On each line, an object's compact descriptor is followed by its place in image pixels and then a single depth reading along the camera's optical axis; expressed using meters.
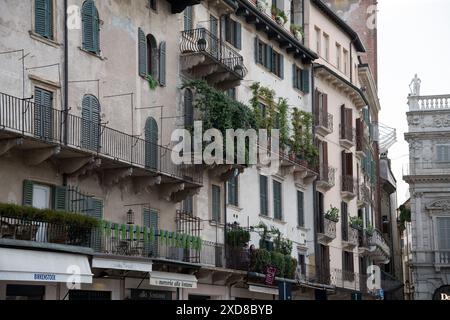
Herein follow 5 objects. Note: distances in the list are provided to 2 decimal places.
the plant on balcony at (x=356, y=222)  52.06
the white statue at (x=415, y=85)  75.12
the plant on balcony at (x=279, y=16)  42.06
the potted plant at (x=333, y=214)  46.91
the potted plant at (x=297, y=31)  44.66
